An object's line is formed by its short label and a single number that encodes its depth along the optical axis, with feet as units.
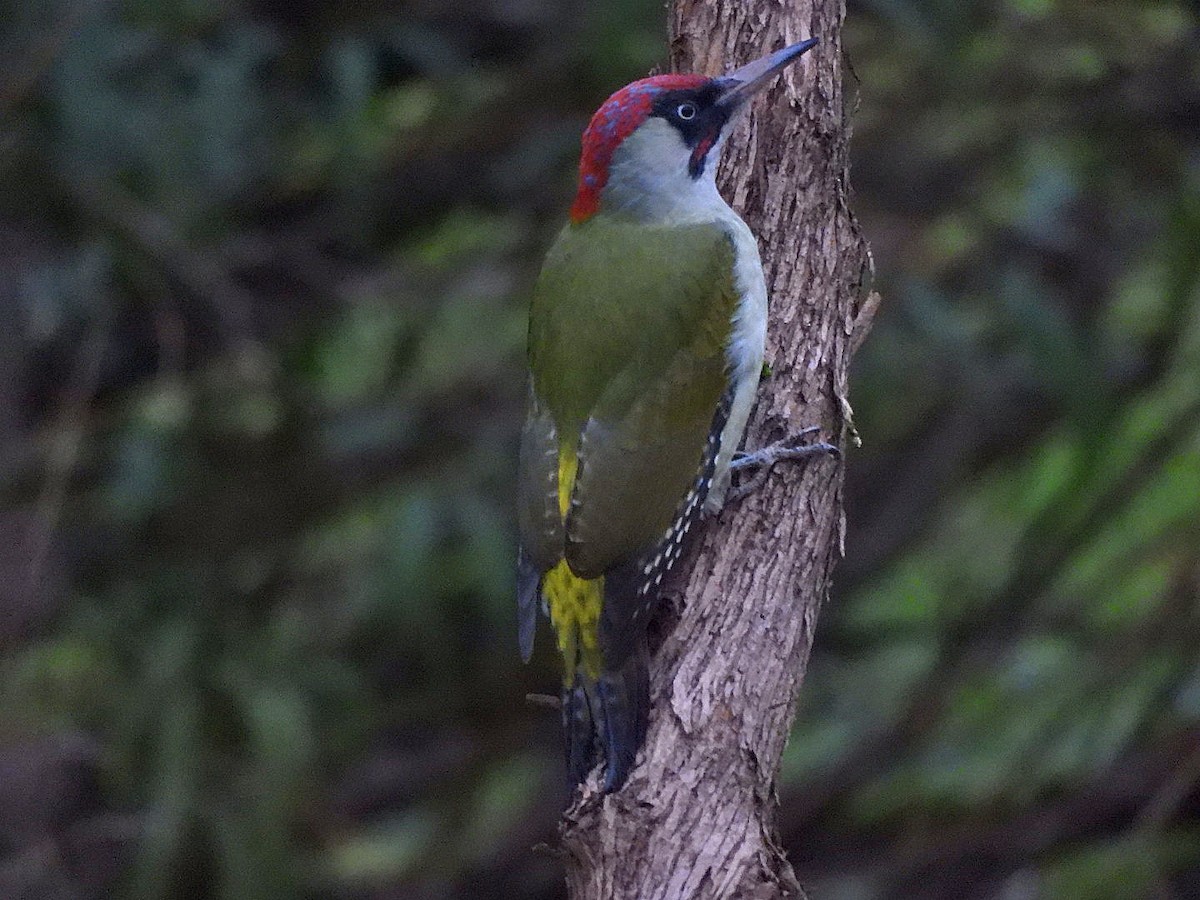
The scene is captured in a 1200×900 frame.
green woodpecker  21.88
